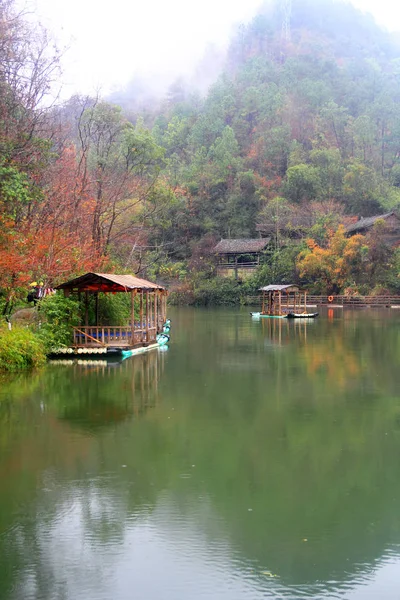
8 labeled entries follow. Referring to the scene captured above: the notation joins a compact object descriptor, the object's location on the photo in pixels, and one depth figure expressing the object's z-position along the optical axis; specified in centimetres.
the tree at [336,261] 4859
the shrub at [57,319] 1723
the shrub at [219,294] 5428
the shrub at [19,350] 1484
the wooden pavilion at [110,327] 1750
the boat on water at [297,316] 3528
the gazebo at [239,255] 5534
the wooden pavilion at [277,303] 3616
